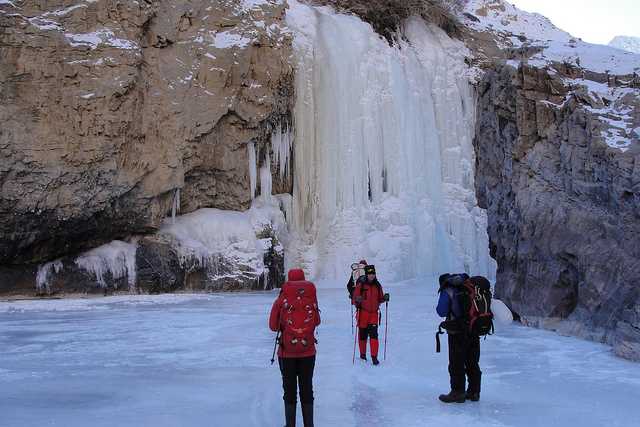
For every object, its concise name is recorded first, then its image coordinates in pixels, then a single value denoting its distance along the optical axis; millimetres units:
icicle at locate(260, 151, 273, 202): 21438
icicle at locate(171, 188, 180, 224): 19391
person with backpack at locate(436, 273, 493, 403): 5988
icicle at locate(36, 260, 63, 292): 17359
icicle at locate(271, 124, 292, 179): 21625
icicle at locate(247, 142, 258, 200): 21047
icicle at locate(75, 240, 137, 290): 17875
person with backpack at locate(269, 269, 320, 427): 4867
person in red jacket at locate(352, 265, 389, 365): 8031
